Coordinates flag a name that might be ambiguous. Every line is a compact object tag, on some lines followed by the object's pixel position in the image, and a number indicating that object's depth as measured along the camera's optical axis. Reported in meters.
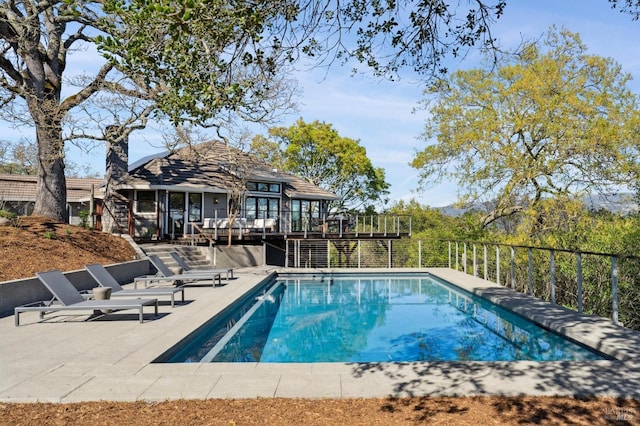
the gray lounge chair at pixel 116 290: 10.03
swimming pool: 7.56
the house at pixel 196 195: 22.70
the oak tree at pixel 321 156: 37.06
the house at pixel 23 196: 29.56
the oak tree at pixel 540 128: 19.08
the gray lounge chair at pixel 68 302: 8.06
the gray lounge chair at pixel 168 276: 12.15
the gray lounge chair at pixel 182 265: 14.78
